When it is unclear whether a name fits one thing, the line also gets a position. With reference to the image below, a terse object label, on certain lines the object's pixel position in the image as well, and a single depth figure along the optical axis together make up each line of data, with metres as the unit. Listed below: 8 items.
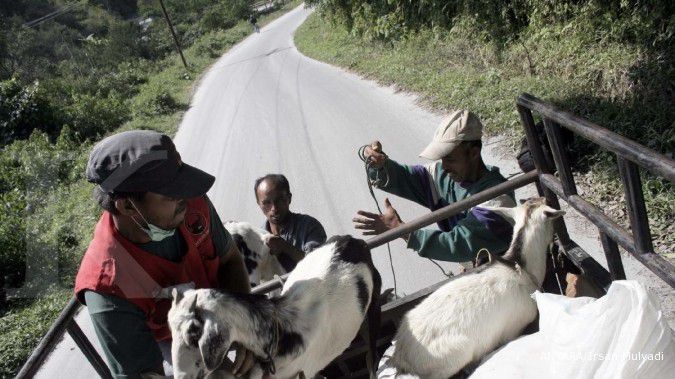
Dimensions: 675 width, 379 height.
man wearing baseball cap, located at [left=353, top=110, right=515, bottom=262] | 2.51
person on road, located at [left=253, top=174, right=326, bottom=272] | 3.44
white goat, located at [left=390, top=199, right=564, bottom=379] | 1.99
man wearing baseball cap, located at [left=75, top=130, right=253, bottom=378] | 1.85
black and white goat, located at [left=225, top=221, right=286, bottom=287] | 3.44
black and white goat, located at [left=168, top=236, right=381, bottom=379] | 1.63
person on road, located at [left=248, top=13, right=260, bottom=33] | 36.51
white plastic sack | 1.41
